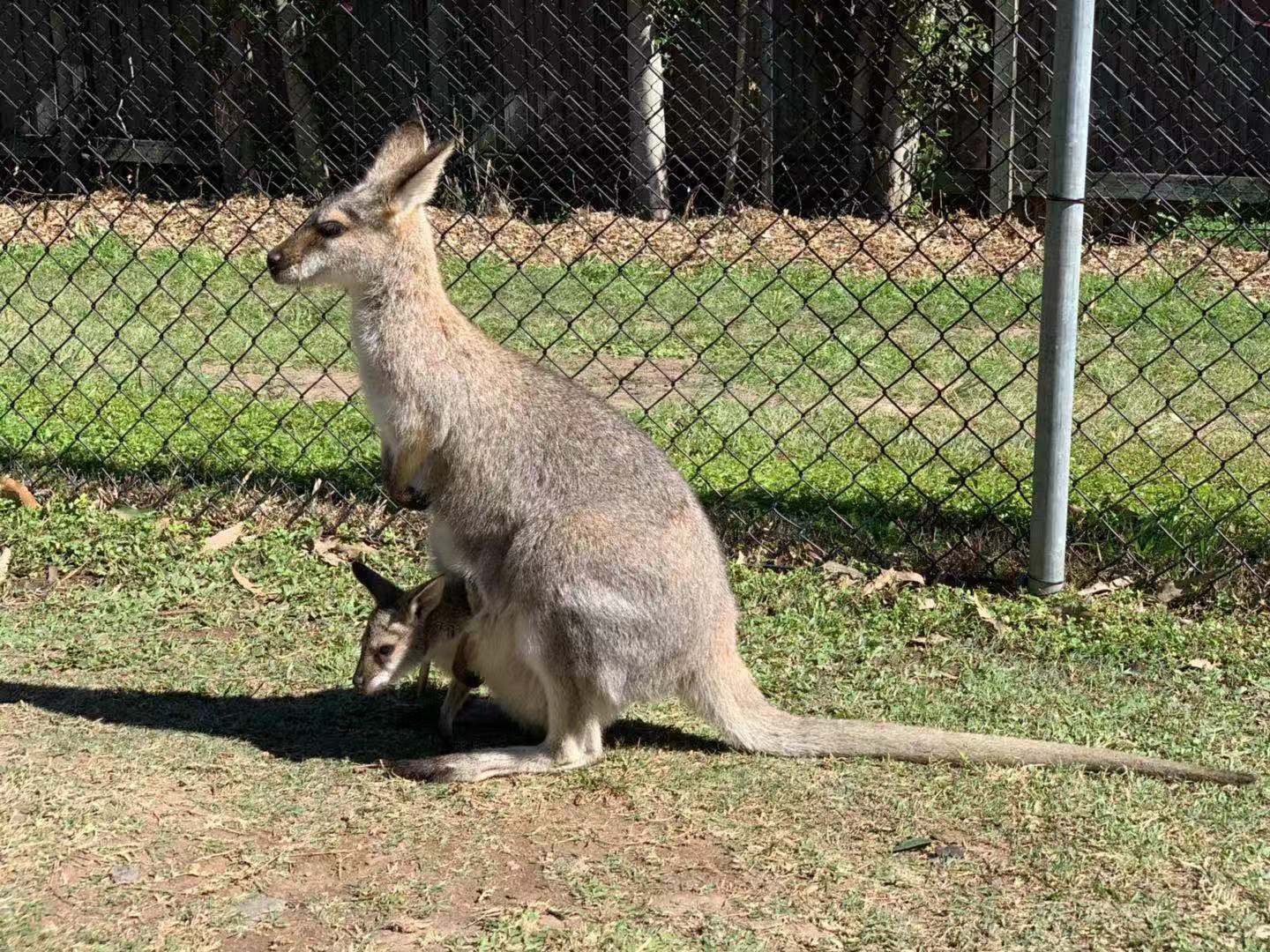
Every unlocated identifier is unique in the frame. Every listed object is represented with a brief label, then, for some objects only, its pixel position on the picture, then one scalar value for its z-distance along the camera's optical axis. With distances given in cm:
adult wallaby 338
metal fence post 390
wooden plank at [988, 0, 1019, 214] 755
